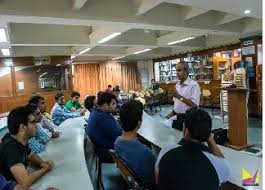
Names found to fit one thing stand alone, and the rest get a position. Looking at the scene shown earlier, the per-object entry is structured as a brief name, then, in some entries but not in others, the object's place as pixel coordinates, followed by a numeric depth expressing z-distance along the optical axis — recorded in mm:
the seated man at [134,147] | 1738
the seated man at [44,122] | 3408
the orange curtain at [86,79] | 12406
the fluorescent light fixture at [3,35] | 4507
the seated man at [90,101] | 4168
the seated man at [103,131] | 2764
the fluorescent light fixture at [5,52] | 7032
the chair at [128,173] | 1687
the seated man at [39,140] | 2606
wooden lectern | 4449
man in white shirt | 3022
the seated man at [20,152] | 1688
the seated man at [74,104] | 6145
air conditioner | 9195
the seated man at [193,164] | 1364
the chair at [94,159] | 2653
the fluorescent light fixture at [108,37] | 5244
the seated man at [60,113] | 4992
